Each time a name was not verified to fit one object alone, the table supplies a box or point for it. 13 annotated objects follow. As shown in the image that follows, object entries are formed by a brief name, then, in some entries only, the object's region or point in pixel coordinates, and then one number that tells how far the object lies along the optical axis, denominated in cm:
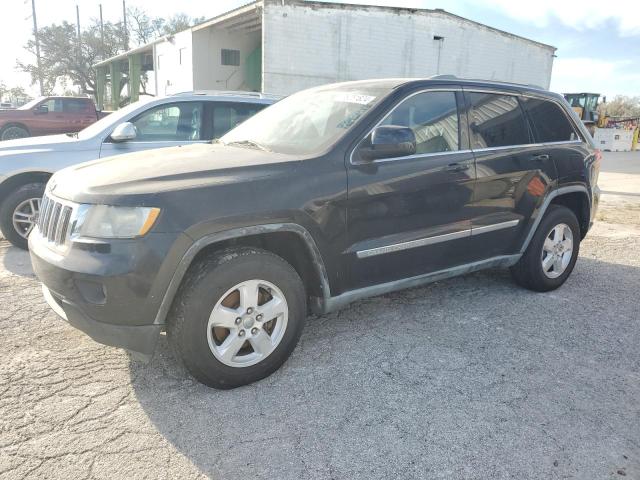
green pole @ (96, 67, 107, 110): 4762
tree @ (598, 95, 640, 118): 5629
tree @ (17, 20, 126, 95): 4728
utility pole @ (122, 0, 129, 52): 5039
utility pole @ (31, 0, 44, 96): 4247
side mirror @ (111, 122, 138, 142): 539
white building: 1992
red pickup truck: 1627
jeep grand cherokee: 256
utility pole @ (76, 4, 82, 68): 4788
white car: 536
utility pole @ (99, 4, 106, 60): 4873
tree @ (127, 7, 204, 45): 5253
